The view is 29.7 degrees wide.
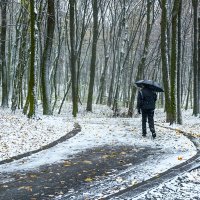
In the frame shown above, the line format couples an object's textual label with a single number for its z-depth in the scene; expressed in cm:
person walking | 1227
